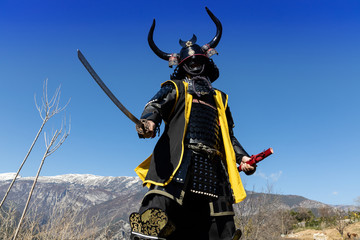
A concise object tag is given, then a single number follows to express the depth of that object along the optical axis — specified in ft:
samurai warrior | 6.94
